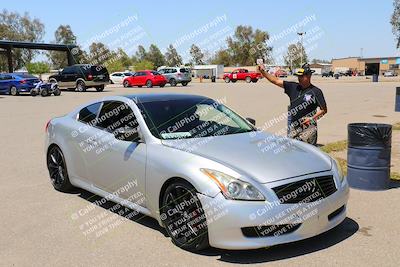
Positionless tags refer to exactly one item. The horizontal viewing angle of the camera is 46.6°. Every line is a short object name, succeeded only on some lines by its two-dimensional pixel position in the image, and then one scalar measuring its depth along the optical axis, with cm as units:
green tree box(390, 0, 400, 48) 7288
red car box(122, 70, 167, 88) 4028
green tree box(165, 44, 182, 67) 14323
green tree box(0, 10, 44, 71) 9538
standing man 719
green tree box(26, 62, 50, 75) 8731
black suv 3225
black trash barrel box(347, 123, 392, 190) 609
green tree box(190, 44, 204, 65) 13262
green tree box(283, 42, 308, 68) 9656
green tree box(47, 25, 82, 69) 10888
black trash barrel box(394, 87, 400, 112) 1640
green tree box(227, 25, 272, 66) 12138
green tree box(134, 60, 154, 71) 10402
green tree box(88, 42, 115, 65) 10024
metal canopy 4769
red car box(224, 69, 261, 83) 5422
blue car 2958
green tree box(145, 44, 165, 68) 14000
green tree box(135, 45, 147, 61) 14470
